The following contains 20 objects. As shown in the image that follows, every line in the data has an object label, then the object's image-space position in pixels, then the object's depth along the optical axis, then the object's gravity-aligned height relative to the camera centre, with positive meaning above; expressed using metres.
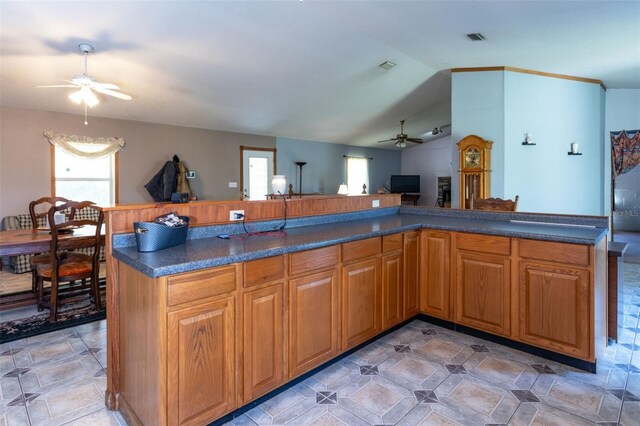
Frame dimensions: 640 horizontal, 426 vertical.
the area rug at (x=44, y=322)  2.89 -0.99
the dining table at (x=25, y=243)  2.97 -0.30
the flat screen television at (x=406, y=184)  10.95 +0.64
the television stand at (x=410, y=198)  11.03 +0.21
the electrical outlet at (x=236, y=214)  2.34 -0.05
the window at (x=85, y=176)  5.58 +0.50
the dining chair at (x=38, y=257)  3.47 -0.49
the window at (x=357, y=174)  10.02 +0.90
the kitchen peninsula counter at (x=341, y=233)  1.65 -0.19
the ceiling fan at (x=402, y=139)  7.53 +1.40
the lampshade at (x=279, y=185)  2.76 +0.16
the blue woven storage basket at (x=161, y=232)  1.76 -0.13
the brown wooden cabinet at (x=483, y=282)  2.56 -0.58
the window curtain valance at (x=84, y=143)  5.43 +1.01
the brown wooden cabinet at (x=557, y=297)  2.23 -0.61
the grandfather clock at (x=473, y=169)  5.03 +0.50
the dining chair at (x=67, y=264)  3.11 -0.52
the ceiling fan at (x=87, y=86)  3.47 +1.22
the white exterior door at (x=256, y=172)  7.67 +0.74
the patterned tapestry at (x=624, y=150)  6.07 +0.90
